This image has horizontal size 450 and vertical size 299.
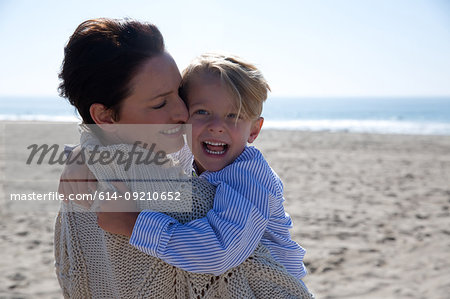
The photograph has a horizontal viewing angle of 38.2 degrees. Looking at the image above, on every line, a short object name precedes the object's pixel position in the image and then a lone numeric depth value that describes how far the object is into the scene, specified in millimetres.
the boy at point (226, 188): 853
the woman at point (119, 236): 870
